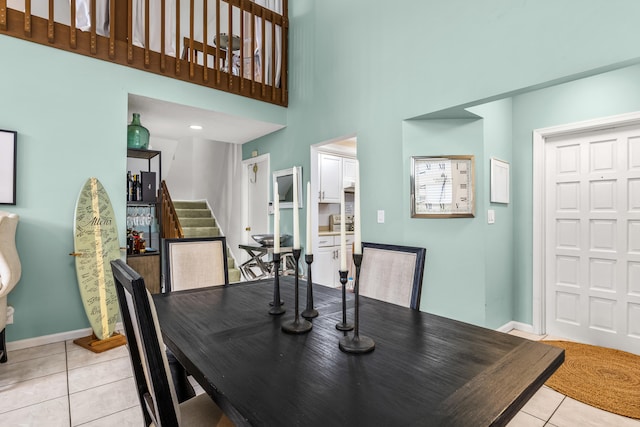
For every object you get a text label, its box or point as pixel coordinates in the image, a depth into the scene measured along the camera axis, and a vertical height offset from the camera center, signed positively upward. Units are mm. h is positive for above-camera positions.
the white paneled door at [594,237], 2748 -222
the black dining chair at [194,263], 2166 -353
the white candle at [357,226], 1053 -47
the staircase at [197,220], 5936 -169
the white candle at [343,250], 1082 -127
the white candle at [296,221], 1253 -39
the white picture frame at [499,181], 3039 +292
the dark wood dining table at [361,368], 752 -454
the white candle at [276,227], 1351 -66
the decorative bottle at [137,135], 3457 +803
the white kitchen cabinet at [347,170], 4895 +622
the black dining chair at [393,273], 1798 -358
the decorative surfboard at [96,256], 2820 -395
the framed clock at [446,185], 2947 +236
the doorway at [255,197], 4926 +215
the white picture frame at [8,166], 2613 +354
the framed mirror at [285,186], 4473 +349
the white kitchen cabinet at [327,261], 4383 -683
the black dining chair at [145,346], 767 -347
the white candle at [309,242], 1229 -118
